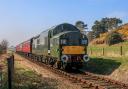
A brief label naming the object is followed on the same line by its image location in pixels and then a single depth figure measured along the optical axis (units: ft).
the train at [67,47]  36.27
